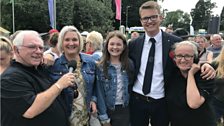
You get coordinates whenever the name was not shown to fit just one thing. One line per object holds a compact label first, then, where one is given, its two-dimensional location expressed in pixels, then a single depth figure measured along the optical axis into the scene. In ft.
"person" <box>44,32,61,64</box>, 11.84
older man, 5.16
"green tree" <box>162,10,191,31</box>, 182.10
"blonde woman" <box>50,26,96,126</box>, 6.66
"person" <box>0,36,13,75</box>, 7.35
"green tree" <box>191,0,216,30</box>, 164.68
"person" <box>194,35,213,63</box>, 15.64
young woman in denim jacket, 7.60
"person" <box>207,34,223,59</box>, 19.16
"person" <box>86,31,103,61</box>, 11.87
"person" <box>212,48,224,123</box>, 6.37
